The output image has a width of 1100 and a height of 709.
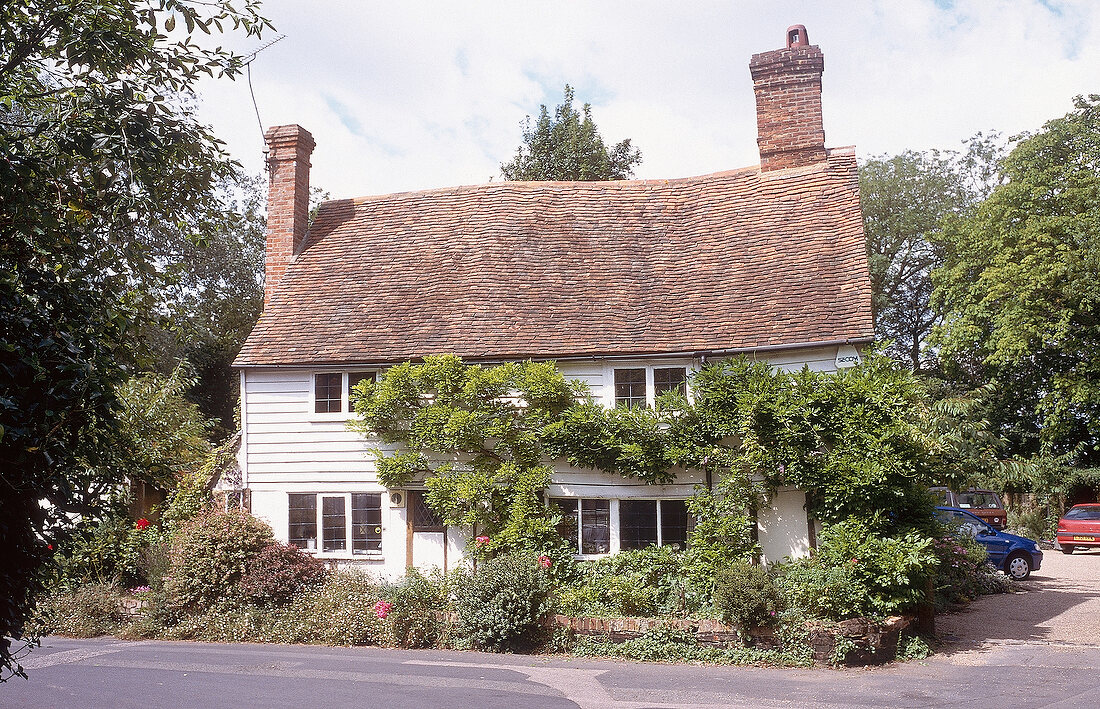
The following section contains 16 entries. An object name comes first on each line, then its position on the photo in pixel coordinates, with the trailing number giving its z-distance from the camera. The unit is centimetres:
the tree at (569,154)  3462
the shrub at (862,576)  1291
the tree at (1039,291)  3177
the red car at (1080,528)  2889
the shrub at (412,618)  1424
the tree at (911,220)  4409
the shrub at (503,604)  1370
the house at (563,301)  1636
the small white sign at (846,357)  1580
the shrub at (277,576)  1537
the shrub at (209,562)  1542
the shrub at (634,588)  1417
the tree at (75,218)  497
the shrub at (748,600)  1291
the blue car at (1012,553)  2120
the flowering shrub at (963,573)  1677
